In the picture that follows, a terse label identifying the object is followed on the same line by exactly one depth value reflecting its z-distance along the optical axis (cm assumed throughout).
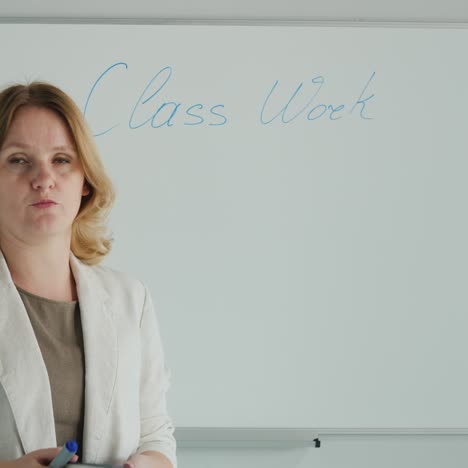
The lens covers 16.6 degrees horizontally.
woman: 216
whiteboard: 283
